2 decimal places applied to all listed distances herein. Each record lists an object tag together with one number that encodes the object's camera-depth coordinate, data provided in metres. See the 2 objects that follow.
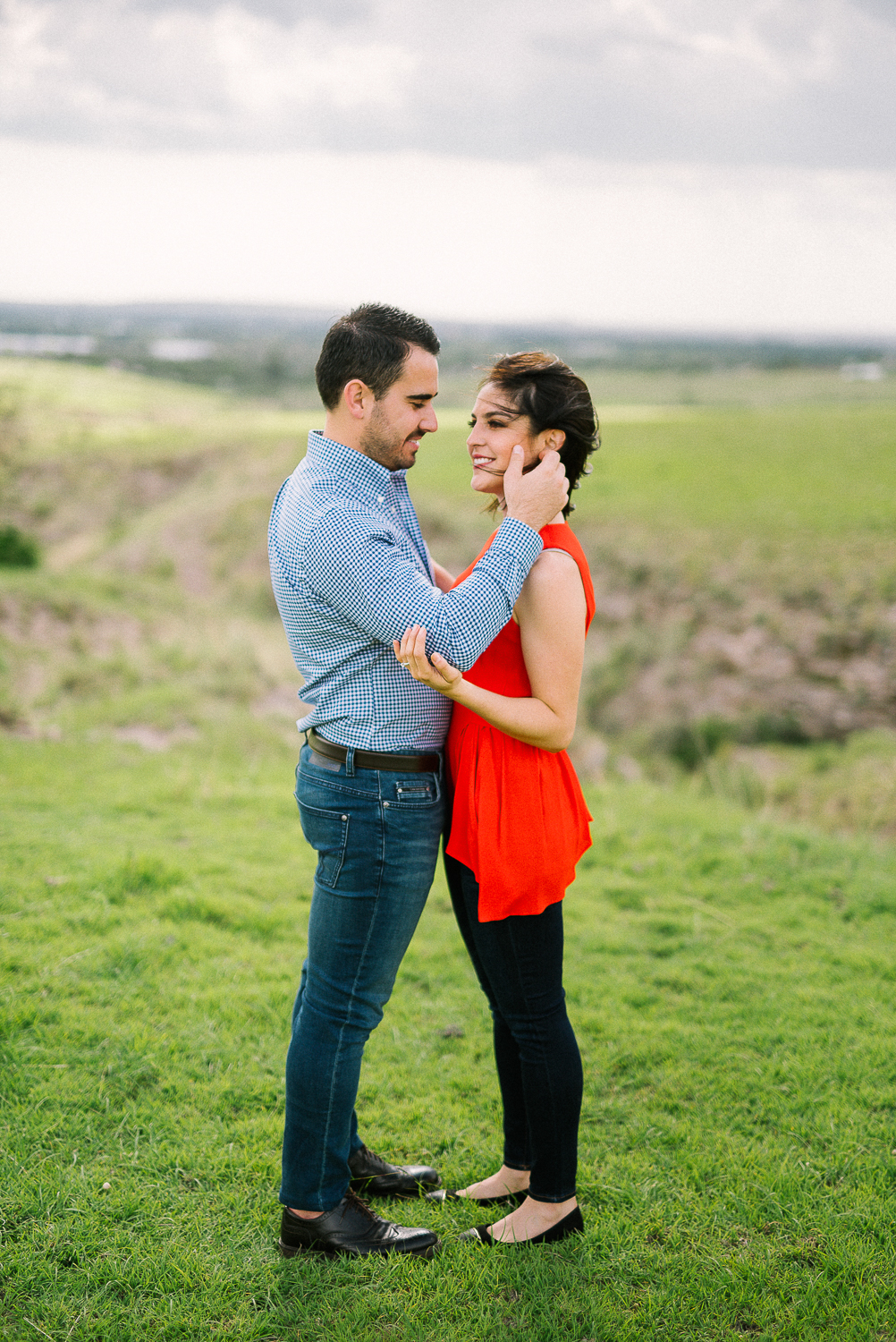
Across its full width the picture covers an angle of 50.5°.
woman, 2.77
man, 2.62
